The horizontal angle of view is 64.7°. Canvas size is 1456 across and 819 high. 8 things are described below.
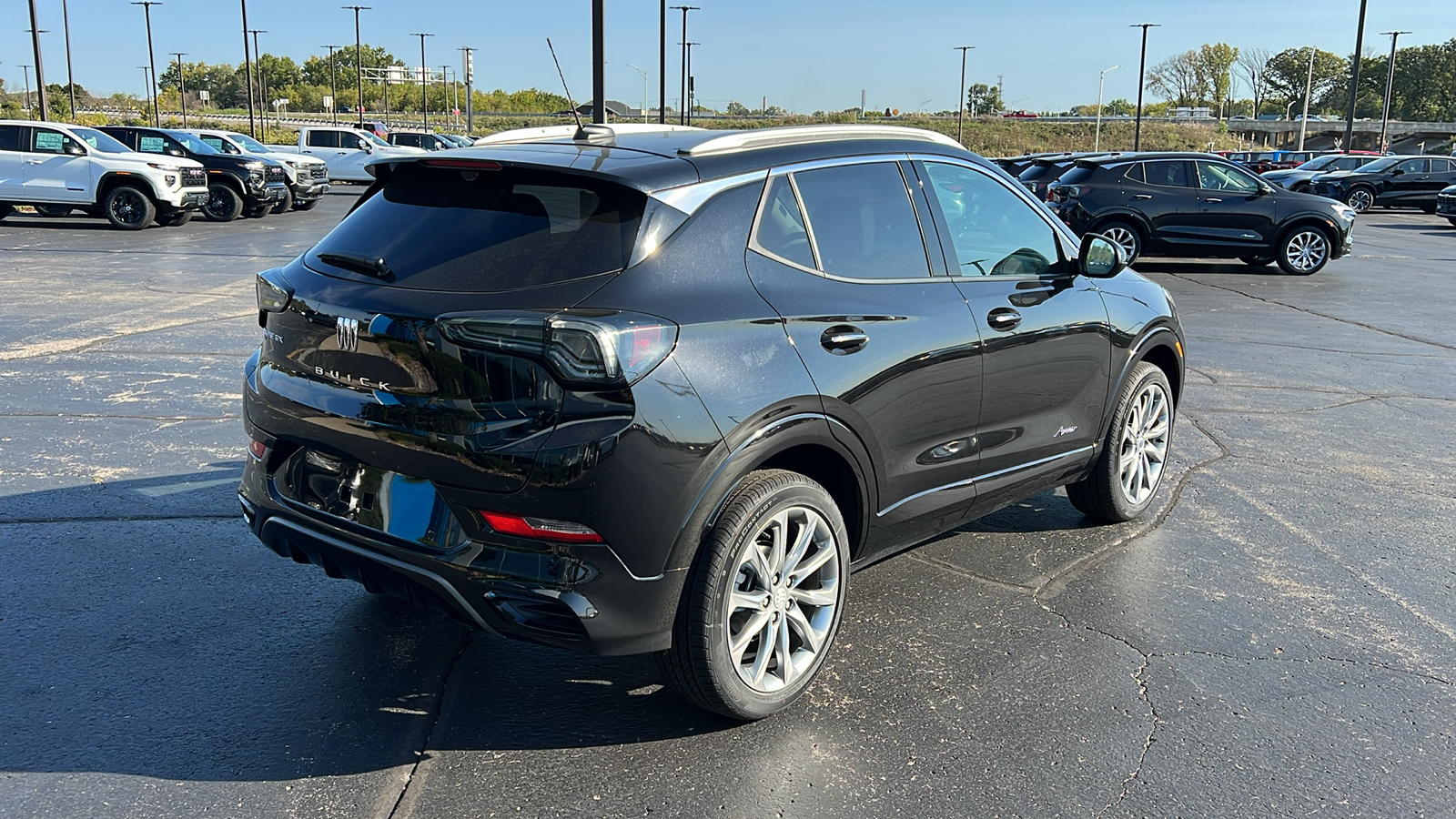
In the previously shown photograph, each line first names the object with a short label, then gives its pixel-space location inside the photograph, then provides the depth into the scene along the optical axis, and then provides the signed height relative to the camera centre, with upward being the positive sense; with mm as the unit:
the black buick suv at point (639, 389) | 2957 -641
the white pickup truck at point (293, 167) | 24125 -344
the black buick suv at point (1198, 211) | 17094 -675
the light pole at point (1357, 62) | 50562 +4459
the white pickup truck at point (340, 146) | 34938 +218
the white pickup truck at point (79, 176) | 20094 -453
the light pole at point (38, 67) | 32656 +2319
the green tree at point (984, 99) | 154662 +8486
